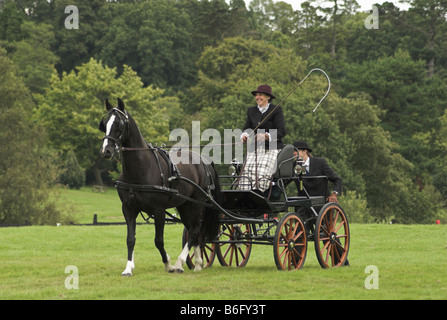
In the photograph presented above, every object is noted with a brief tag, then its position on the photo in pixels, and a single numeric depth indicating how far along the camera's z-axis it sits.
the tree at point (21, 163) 43.91
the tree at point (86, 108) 61.81
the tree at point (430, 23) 66.62
